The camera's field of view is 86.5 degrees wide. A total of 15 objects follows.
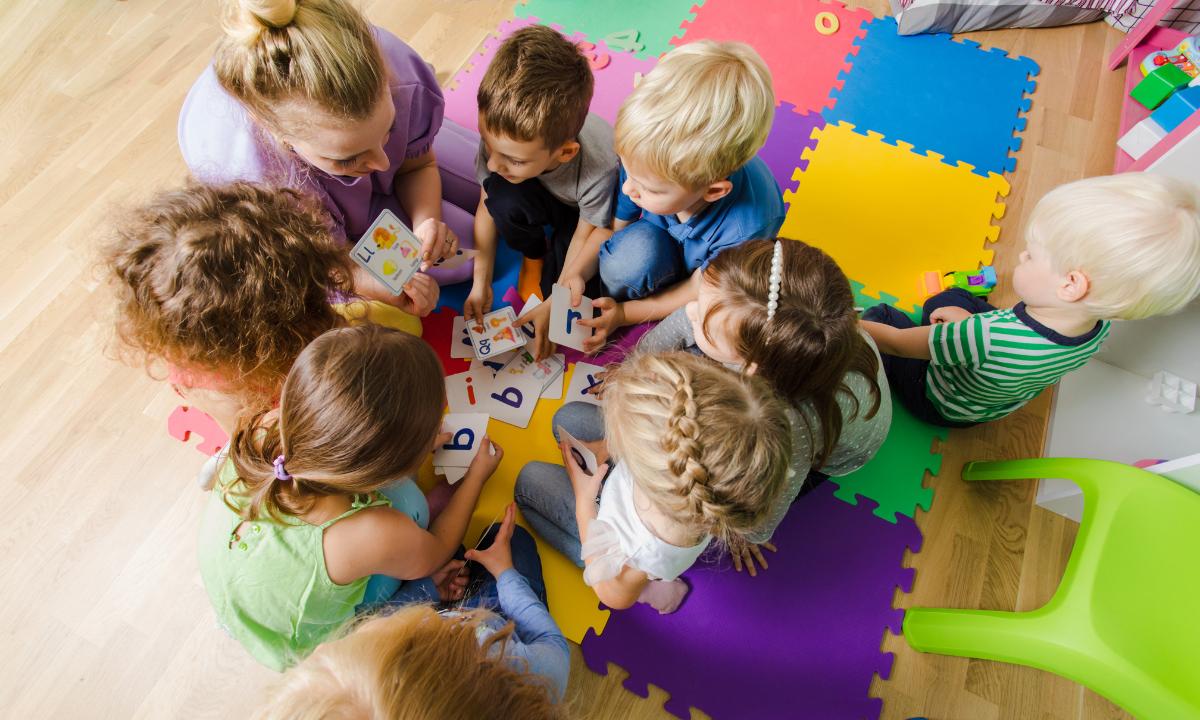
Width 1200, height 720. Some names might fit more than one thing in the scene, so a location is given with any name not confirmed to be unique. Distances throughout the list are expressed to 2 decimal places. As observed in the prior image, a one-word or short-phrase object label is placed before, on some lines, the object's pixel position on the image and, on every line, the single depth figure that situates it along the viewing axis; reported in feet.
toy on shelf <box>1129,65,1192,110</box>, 7.48
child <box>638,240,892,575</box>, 3.96
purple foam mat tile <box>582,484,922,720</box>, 5.33
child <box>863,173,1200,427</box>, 4.34
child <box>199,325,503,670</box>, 3.75
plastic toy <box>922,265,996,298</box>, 6.66
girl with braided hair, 3.46
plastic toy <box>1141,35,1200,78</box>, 7.46
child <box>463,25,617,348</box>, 5.06
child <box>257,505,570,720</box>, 2.60
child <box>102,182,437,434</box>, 3.95
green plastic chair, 3.99
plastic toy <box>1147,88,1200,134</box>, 7.16
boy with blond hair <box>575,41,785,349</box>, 4.66
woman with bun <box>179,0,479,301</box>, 4.07
